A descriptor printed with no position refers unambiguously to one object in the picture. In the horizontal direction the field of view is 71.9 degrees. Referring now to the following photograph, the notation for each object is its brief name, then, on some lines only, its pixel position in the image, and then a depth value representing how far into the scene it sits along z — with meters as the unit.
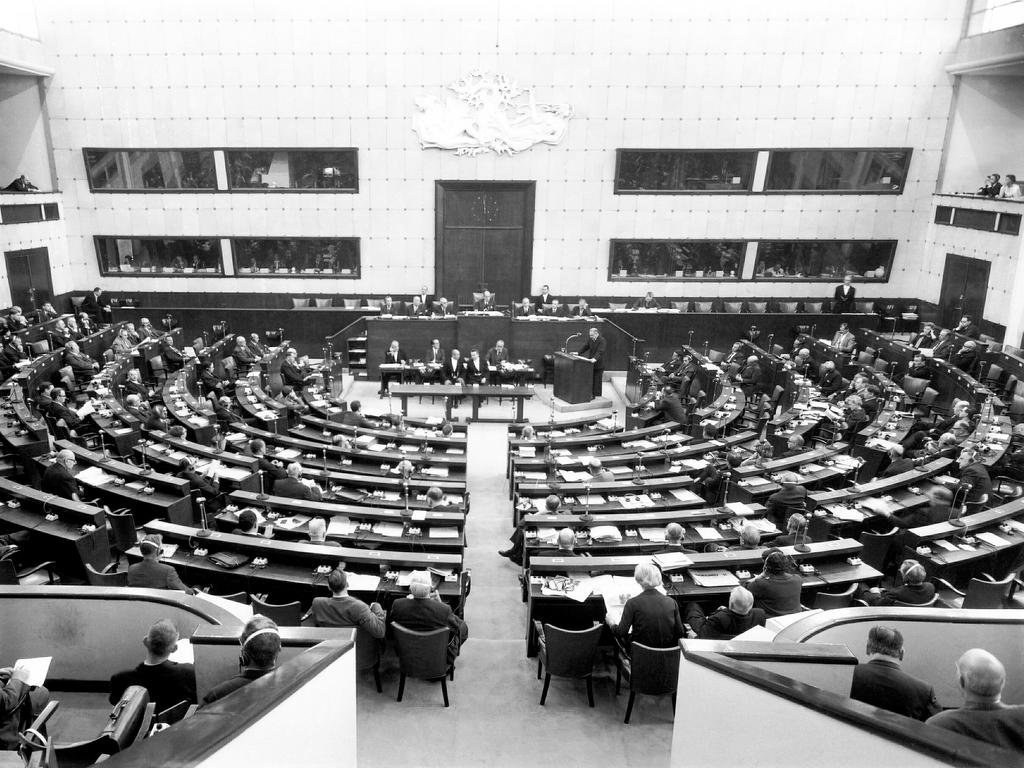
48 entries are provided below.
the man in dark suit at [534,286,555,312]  20.92
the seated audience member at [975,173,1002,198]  18.97
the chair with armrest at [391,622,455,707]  6.26
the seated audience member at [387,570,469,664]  6.36
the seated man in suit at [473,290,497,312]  20.23
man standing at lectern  17.41
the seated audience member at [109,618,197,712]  4.84
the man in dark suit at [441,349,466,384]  17.45
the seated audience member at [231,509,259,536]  8.12
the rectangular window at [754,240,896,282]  21.88
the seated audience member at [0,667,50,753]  4.20
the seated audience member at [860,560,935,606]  6.54
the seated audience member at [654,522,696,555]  7.64
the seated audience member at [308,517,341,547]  7.71
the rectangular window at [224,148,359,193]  21.27
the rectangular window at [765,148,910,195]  21.11
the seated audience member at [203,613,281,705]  3.79
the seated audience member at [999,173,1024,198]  18.34
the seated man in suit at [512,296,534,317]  19.67
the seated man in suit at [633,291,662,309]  21.22
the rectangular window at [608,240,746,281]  21.84
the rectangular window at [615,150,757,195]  21.08
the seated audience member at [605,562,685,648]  6.16
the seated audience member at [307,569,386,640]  6.30
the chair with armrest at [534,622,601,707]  6.35
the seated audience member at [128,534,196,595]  6.67
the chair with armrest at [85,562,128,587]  7.14
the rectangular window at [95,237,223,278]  22.12
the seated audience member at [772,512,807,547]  7.91
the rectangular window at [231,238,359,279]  22.00
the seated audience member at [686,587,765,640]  6.00
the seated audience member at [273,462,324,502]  9.48
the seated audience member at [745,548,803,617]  6.67
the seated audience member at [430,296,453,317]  20.09
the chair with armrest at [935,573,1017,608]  7.11
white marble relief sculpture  20.50
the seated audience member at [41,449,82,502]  9.02
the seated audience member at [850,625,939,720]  4.35
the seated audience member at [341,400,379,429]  13.05
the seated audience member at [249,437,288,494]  10.31
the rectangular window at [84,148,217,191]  21.34
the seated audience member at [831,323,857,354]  18.39
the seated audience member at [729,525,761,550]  7.66
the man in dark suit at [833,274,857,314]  21.42
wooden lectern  17.33
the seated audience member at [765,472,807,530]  9.30
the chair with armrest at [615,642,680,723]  6.08
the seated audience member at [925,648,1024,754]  3.33
